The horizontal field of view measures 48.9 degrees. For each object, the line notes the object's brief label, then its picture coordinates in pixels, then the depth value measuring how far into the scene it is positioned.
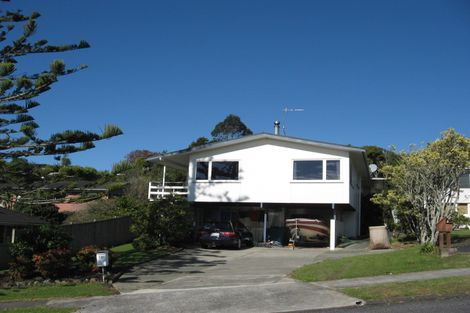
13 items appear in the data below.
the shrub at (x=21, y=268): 15.07
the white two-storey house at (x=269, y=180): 24.72
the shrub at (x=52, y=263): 14.98
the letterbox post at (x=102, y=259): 14.23
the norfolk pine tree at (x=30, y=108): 13.80
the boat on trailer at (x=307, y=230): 24.64
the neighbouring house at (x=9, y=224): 18.77
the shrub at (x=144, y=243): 22.49
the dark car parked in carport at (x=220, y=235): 22.97
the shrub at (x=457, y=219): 22.15
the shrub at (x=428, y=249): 15.63
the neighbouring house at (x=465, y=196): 38.78
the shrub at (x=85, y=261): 15.91
